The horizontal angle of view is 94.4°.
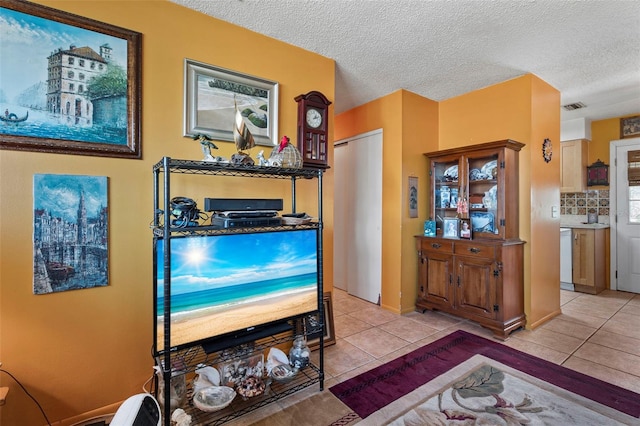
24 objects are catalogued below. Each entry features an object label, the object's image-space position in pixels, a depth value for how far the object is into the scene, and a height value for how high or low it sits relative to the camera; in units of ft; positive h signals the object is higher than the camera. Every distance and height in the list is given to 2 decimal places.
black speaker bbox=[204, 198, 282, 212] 5.69 +0.15
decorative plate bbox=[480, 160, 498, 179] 10.16 +1.51
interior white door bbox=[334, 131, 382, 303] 12.60 -0.17
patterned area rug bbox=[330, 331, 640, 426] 5.83 -4.03
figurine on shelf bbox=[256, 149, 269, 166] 6.30 +1.10
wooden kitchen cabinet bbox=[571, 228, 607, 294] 13.82 -2.33
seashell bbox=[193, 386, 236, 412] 5.64 -3.65
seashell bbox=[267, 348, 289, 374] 7.15 -3.62
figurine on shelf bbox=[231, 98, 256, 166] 5.88 +1.47
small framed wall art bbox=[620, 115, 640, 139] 14.05 +4.03
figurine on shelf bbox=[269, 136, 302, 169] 6.61 +1.26
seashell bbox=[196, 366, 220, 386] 6.37 -3.54
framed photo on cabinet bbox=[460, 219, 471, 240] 10.48 -0.64
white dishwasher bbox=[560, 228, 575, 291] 14.54 -2.32
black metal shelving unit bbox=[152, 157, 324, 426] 5.04 -1.90
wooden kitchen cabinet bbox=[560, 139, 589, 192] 14.94 +2.37
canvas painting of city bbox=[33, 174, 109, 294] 5.32 -0.38
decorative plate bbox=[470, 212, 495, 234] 10.24 -0.38
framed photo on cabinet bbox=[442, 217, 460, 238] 11.04 -0.59
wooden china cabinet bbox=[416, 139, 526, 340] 9.49 -1.17
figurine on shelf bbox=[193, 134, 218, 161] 5.85 +1.30
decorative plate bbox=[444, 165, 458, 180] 11.45 +1.51
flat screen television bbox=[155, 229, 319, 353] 5.36 -1.46
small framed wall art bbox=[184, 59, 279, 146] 6.80 +2.70
